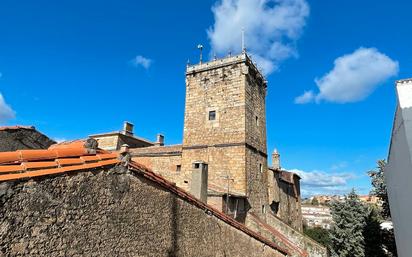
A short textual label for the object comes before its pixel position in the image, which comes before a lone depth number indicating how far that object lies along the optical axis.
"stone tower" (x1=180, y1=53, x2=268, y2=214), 16.34
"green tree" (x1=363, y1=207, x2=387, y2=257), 16.23
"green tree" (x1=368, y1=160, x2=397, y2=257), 16.65
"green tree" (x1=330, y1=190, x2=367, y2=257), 16.41
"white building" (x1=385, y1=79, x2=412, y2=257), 6.43
